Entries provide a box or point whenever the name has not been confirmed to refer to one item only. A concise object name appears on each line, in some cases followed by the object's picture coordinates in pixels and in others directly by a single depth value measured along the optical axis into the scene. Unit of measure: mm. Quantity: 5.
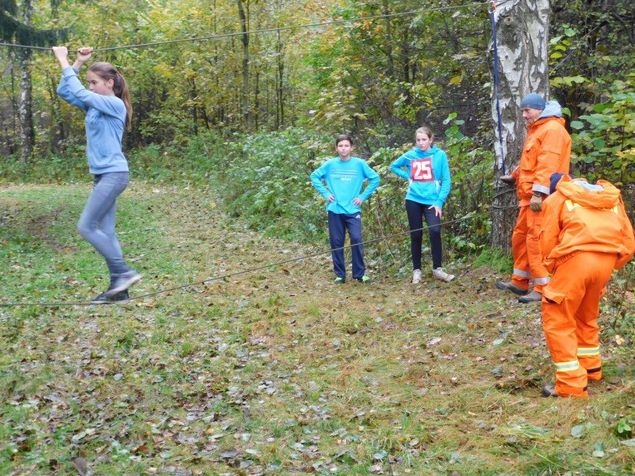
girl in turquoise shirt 9008
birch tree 8227
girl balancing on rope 5867
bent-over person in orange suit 5117
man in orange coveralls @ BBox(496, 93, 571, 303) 6969
